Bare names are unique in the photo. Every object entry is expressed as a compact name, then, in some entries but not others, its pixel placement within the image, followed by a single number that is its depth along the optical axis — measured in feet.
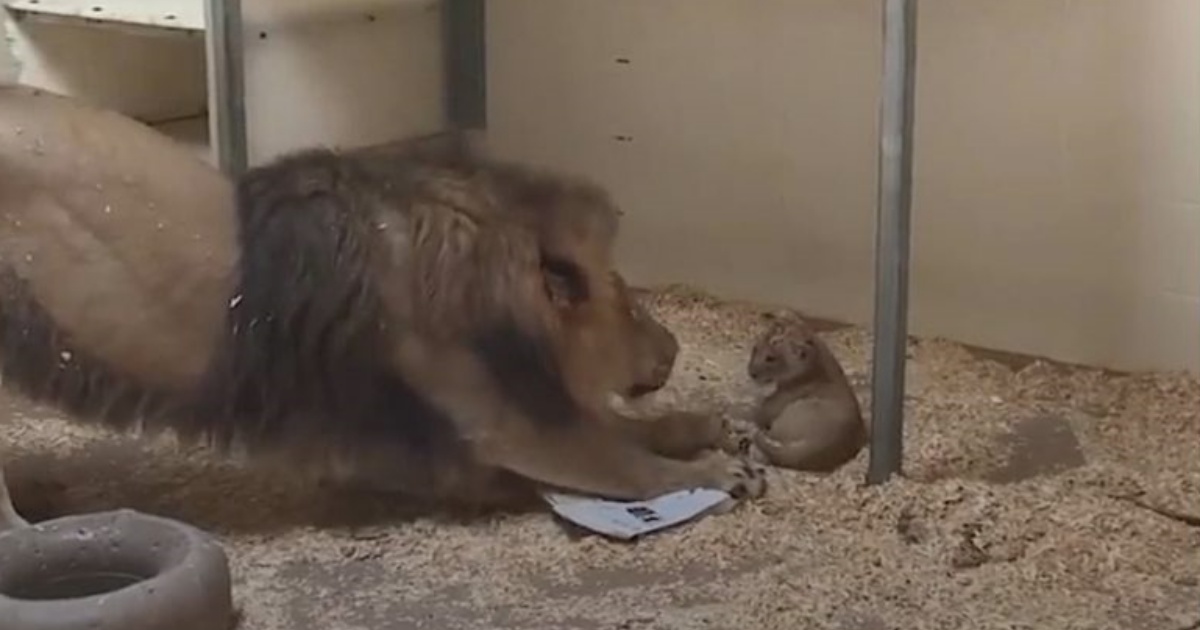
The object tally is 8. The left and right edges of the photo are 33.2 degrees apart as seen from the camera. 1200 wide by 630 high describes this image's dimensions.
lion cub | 9.71
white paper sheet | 9.07
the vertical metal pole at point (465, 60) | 14.16
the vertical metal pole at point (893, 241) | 9.01
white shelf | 11.92
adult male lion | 8.78
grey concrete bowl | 7.62
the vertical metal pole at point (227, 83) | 11.87
